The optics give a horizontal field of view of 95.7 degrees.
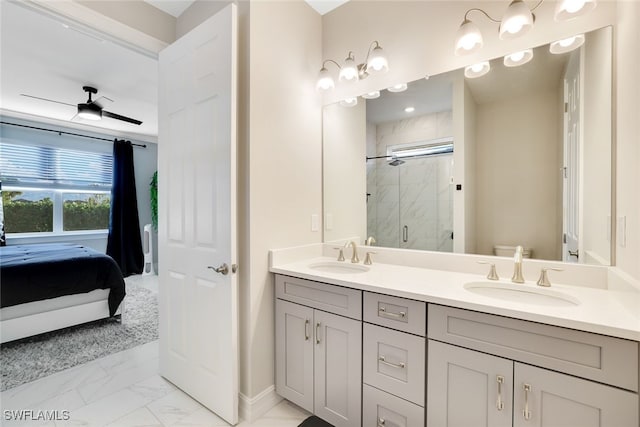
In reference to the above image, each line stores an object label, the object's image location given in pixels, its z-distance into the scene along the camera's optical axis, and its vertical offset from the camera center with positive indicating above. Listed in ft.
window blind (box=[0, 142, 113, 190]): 13.79 +2.39
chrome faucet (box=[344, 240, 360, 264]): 6.36 -0.90
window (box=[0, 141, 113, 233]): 13.97 +1.29
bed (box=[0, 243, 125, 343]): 8.18 -2.38
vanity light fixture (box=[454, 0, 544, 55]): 4.25 +2.89
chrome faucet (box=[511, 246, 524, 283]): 4.44 -0.84
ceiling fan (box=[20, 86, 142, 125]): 10.80 +3.88
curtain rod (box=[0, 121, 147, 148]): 13.64 +4.21
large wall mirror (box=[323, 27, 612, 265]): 4.33 +0.98
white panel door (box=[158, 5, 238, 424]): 5.22 +0.00
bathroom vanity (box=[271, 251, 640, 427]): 3.00 -1.80
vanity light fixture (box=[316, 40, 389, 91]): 5.88 +3.10
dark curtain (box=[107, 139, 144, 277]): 16.76 -0.13
